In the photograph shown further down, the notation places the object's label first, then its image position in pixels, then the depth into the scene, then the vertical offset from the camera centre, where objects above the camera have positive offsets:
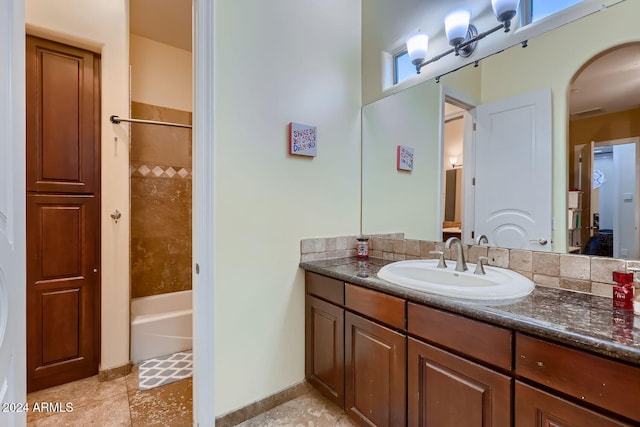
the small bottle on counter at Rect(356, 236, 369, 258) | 2.00 -0.25
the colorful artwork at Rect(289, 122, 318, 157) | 1.75 +0.45
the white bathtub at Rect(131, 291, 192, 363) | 2.22 -0.94
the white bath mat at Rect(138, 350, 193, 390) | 1.96 -1.17
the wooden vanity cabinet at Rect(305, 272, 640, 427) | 0.78 -0.57
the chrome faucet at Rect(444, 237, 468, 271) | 1.46 -0.26
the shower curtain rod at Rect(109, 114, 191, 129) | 1.98 +0.64
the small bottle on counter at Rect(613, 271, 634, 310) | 0.97 -0.28
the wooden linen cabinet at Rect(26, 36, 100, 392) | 1.81 -0.01
